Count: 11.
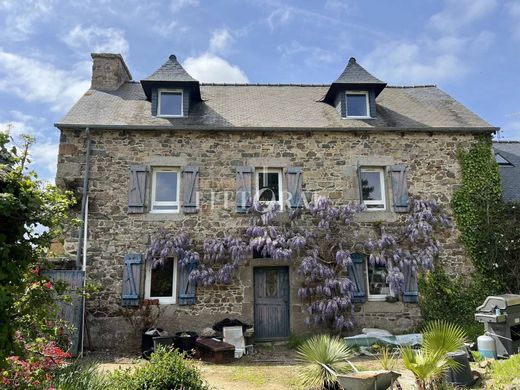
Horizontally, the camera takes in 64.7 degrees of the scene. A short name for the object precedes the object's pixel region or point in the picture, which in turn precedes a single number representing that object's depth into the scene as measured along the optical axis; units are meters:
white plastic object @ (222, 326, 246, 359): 8.22
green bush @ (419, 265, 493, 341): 9.08
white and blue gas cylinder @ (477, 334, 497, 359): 6.55
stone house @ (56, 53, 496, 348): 9.03
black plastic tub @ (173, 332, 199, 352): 7.83
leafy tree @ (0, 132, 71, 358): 2.73
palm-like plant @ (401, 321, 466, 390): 4.48
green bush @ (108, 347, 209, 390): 4.39
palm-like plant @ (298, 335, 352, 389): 5.13
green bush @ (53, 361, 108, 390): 4.40
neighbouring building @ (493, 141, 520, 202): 10.62
